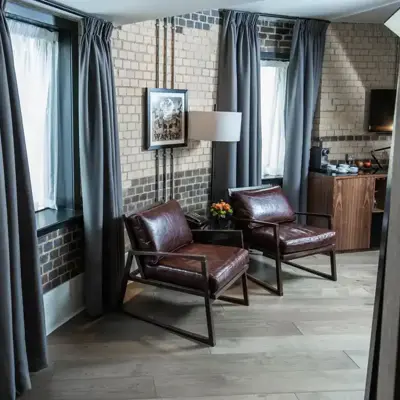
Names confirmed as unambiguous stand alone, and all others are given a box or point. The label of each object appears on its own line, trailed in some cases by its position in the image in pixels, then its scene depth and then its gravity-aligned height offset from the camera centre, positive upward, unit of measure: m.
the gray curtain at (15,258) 2.60 -0.76
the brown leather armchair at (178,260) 3.50 -1.05
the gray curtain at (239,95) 5.11 +0.15
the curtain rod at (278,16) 5.39 +0.97
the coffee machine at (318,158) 5.83 -0.51
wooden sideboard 5.53 -0.97
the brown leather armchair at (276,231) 4.41 -1.03
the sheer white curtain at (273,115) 5.72 -0.04
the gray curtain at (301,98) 5.60 +0.14
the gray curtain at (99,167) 3.63 -0.40
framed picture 4.49 -0.07
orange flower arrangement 4.70 -0.87
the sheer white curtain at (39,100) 3.45 +0.07
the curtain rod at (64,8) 3.19 +0.64
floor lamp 4.62 -0.13
